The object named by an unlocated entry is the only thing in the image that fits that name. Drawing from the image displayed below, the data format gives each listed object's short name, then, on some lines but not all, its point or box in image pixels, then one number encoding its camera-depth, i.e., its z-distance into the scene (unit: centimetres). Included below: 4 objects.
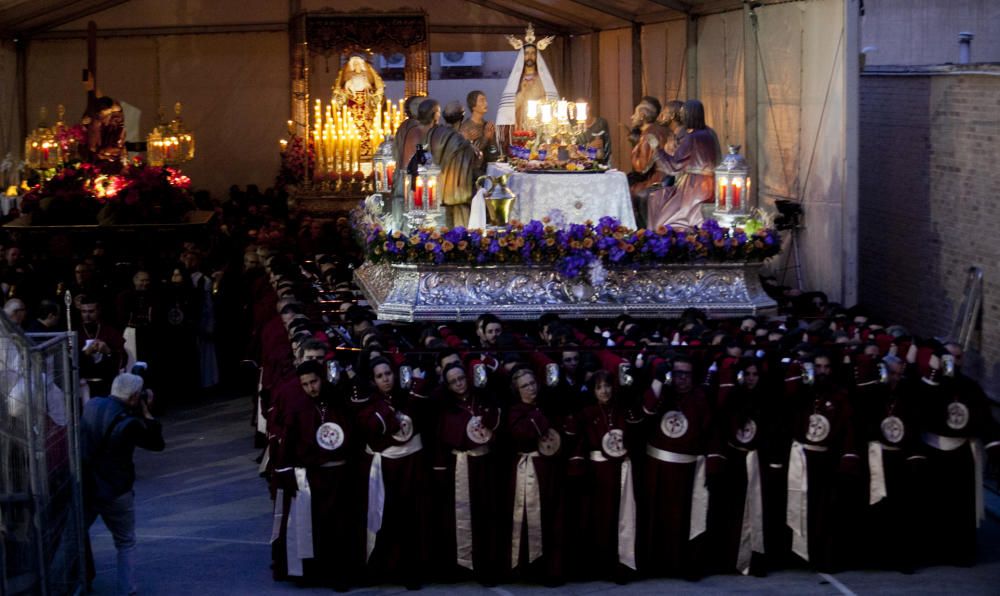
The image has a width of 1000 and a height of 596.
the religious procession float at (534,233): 1445
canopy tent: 2197
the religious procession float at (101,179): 1959
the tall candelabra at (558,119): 1628
